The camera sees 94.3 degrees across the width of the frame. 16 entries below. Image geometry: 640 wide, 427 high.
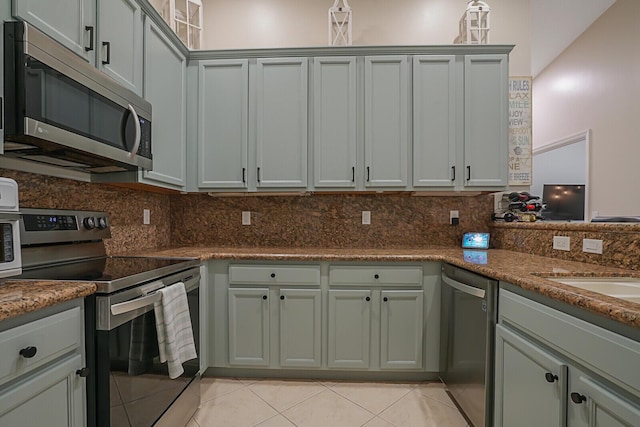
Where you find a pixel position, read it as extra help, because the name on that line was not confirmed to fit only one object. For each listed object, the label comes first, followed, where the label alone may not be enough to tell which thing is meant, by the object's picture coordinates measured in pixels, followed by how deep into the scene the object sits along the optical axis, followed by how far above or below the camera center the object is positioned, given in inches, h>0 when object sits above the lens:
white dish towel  51.5 -21.8
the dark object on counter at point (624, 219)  72.5 -1.4
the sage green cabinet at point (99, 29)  46.8 +32.9
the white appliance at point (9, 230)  35.5 -2.7
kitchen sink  46.9 -11.8
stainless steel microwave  41.2 +16.3
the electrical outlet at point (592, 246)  61.5 -6.9
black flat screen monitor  179.6 +7.3
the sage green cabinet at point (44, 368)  30.5 -18.4
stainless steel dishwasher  56.9 -28.1
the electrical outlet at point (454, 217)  101.5 -1.7
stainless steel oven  41.4 -16.0
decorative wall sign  100.0 +28.0
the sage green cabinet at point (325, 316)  80.4 -28.7
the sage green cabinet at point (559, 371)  30.7 -19.9
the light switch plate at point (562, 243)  69.4 -7.2
